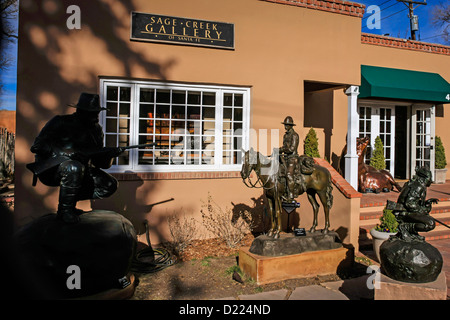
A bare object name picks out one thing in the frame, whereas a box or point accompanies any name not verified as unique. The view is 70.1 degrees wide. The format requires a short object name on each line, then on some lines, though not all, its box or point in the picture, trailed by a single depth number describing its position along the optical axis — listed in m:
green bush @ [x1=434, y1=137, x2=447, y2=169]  11.23
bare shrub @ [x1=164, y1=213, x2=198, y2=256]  6.40
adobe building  6.34
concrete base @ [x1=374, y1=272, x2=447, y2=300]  3.09
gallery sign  6.77
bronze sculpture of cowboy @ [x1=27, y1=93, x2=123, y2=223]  3.86
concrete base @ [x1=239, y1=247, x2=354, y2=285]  4.88
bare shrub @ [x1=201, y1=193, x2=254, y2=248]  6.98
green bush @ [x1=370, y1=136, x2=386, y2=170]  10.70
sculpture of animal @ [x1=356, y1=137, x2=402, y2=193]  9.23
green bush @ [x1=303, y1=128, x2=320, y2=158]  8.30
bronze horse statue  5.22
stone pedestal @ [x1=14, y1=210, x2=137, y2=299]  3.56
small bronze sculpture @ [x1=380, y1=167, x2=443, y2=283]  3.19
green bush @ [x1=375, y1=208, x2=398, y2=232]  5.81
